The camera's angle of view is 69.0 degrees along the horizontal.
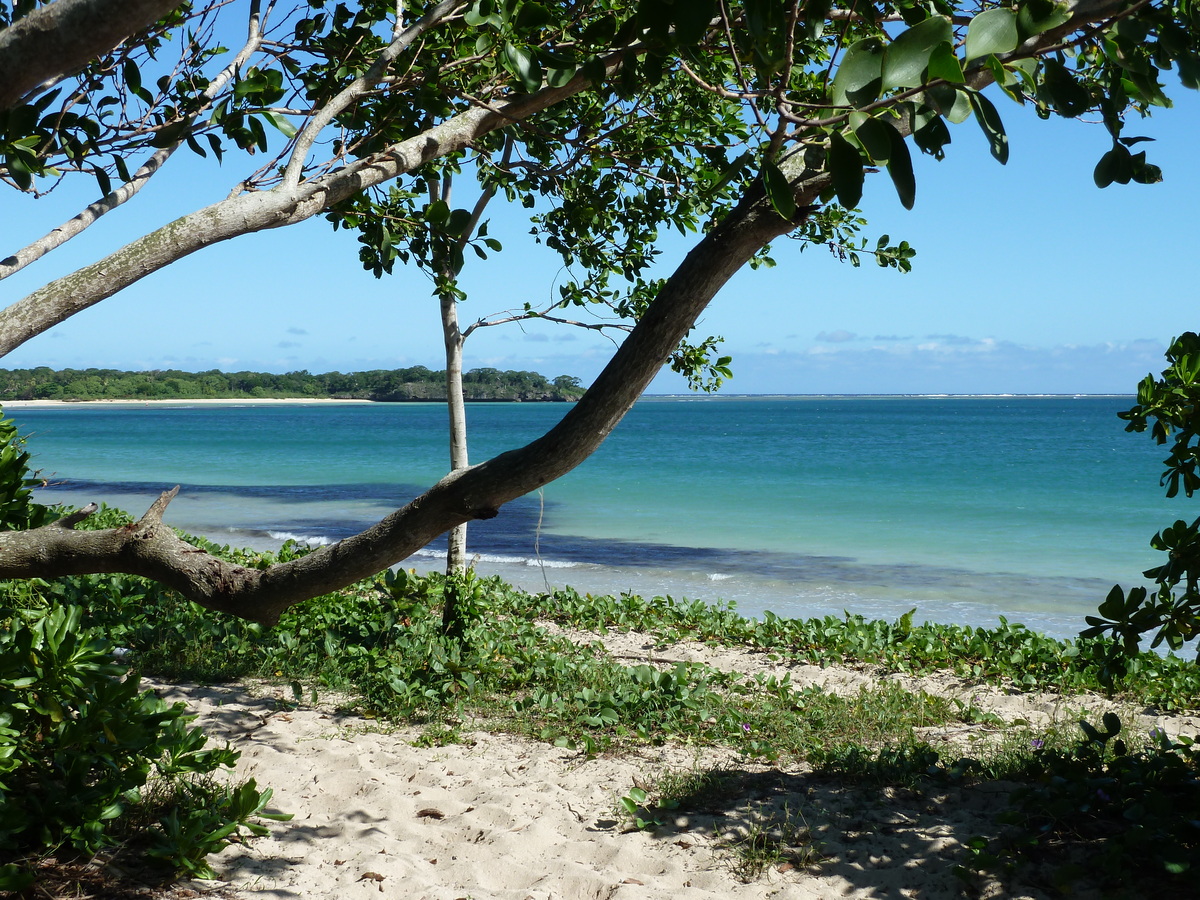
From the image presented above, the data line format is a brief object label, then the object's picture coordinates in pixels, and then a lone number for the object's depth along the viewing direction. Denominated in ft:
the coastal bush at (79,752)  9.96
